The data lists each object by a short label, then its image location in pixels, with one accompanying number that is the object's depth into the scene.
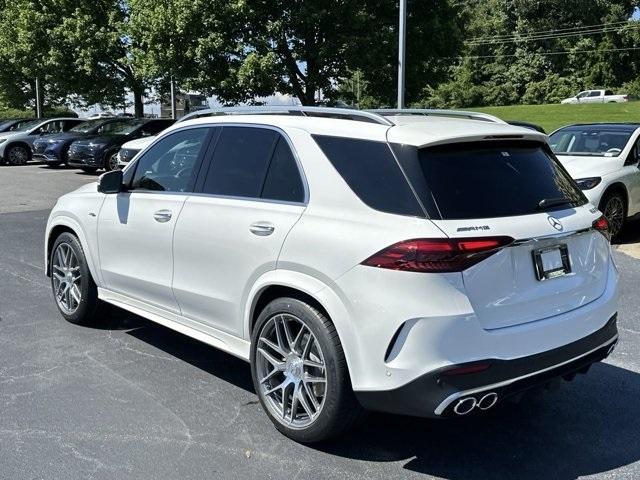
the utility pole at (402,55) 14.80
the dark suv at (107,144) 18.62
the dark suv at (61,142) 20.58
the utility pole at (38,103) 30.54
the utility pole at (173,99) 24.21
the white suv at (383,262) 3.02
